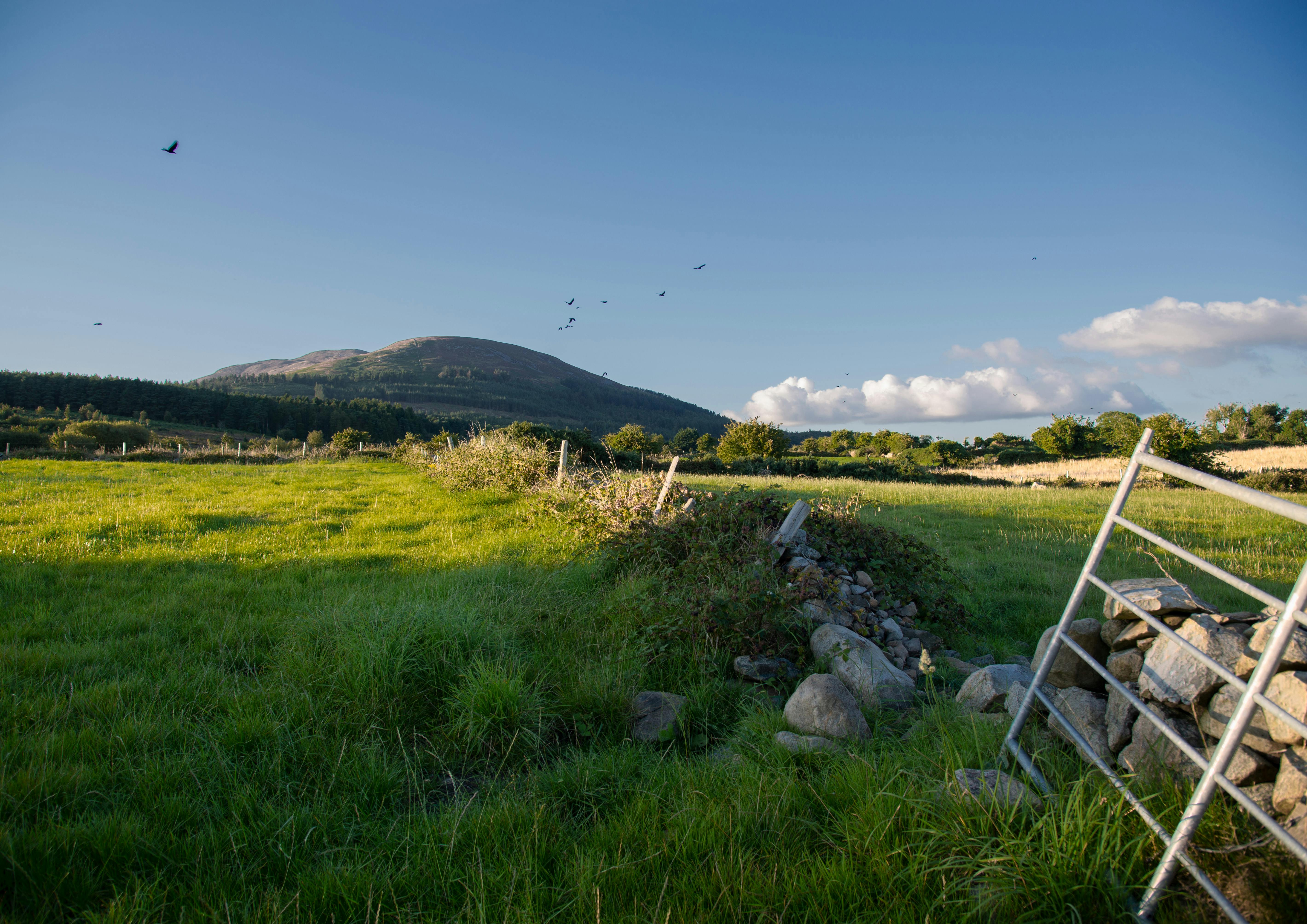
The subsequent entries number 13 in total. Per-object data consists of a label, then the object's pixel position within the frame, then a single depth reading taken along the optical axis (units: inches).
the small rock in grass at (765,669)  172.9
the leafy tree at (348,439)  1307.8
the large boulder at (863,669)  155.1
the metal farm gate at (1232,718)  66.6
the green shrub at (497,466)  493.4
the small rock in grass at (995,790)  94.6
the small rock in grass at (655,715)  145.2
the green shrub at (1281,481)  776.3
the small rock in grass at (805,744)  125.4
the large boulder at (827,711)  131.6
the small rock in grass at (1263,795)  80.0
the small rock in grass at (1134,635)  109.4
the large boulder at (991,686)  138.3
